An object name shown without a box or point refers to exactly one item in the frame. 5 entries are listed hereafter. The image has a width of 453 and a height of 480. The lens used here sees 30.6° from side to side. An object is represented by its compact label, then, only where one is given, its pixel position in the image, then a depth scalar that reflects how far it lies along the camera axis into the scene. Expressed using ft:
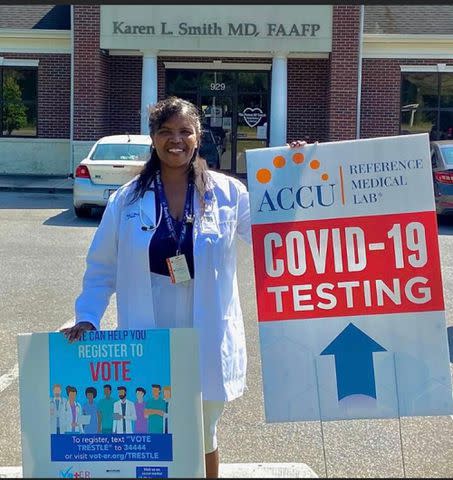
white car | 46.26
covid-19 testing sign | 12.32
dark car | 47.96
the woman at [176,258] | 10.94
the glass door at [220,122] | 74.74
